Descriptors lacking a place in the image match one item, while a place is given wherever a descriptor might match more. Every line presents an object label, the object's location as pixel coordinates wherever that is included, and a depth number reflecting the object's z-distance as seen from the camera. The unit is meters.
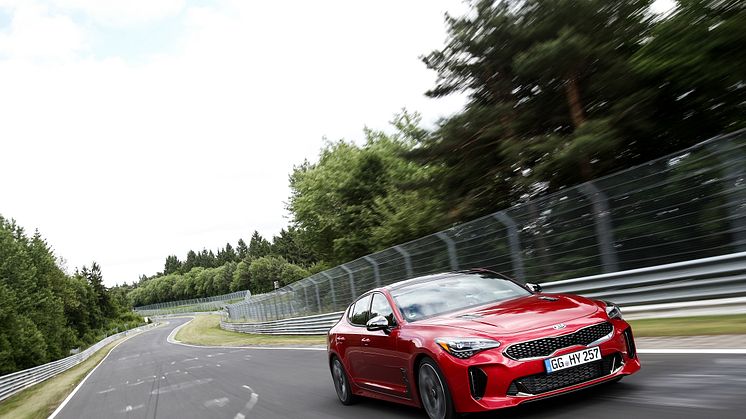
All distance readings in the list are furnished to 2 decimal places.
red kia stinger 5.04
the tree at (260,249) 186.25
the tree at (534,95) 18.61
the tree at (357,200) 37.03
